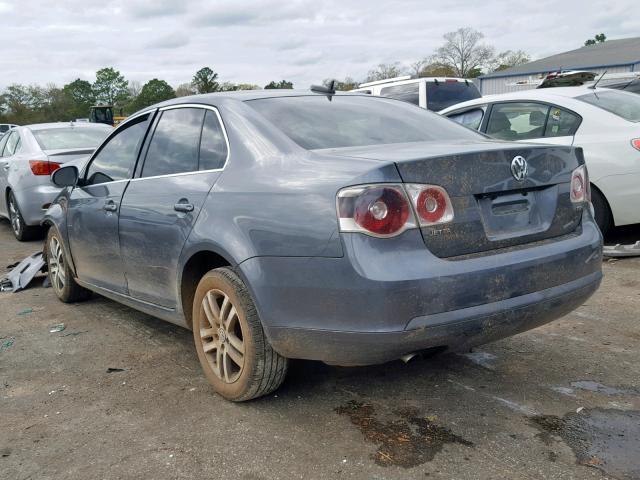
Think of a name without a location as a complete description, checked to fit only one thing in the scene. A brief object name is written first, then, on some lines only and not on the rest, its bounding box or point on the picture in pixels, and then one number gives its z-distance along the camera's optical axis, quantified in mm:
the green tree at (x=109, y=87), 104500
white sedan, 5809
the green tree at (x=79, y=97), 84950
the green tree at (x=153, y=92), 85625
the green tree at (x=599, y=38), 87938
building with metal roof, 37531
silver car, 8258
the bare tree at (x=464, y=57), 73750
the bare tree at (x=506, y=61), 73500
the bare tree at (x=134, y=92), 100056
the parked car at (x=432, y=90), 11930
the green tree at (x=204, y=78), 71738
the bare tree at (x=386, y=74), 68238
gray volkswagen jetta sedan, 2602
